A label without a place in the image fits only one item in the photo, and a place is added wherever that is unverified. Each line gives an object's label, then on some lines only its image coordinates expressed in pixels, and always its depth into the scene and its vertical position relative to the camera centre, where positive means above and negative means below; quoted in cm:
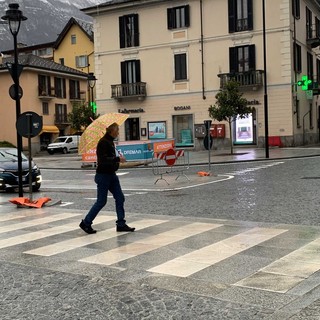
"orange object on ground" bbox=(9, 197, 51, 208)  1243 -157
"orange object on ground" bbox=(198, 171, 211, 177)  1911 -157
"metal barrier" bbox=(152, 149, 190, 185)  1770 -153
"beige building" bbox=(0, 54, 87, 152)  5331 +424
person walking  855 -75
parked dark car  1634 -117
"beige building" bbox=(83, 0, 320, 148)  3497 +494
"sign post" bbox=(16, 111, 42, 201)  1213 +30
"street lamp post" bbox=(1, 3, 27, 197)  1327 +233
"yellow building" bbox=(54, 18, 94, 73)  6688 +1169
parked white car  4988 -87
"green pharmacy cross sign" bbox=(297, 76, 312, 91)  2892 +249
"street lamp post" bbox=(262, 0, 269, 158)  2671 +8
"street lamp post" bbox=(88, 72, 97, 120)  3204 +330
